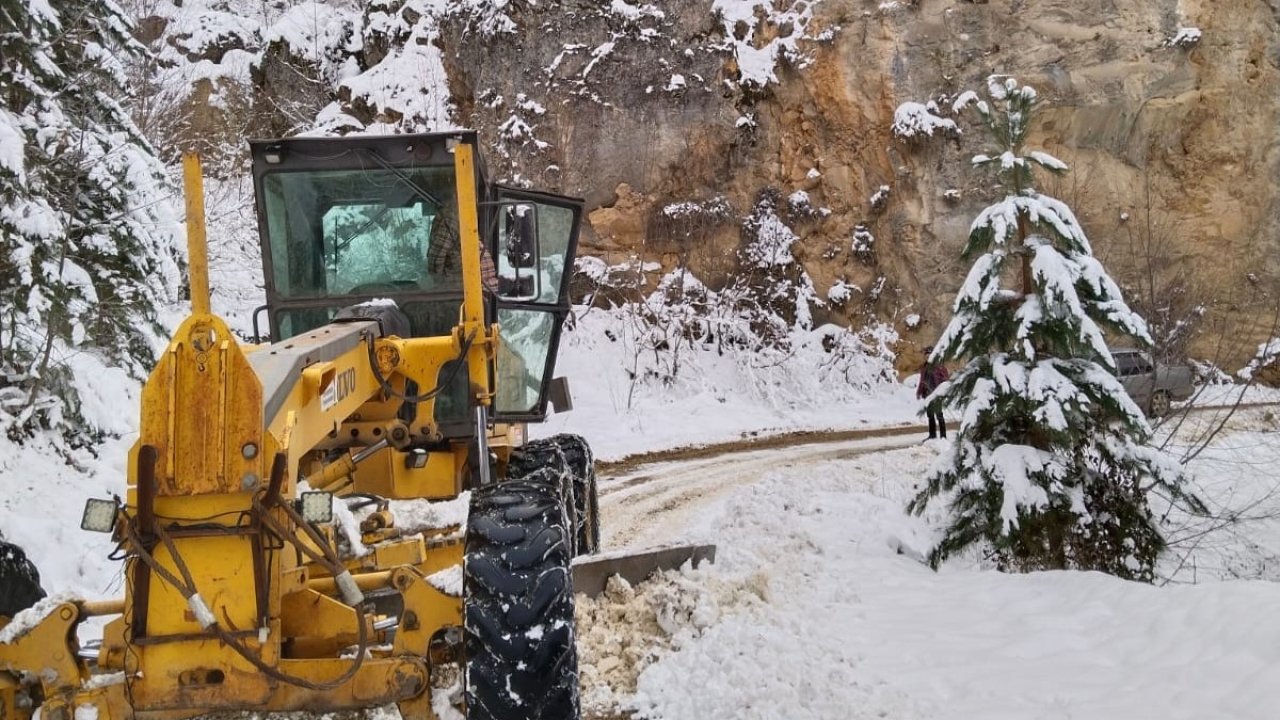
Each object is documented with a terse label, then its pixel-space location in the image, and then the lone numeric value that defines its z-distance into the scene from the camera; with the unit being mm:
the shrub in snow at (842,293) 22062
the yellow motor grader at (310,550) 2639
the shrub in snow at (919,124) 22156
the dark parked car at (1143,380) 10336
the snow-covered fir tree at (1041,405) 7180
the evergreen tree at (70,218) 7223
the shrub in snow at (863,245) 22375
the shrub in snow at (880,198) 22438
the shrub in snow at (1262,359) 9023
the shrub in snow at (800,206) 22359
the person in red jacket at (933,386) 14977
